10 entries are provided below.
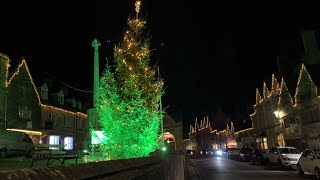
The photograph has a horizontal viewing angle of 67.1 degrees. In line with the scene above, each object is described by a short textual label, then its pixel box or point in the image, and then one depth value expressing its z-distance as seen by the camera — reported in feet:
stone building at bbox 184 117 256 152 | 164.36
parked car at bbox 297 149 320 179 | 42.64
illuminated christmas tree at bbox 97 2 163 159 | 33.53
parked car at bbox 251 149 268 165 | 76.89
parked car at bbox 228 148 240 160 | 110.80
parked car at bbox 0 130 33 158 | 56.99
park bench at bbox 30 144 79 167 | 25.21
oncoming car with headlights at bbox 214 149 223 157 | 153.34
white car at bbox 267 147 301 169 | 61.84
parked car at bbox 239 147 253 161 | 96.19
